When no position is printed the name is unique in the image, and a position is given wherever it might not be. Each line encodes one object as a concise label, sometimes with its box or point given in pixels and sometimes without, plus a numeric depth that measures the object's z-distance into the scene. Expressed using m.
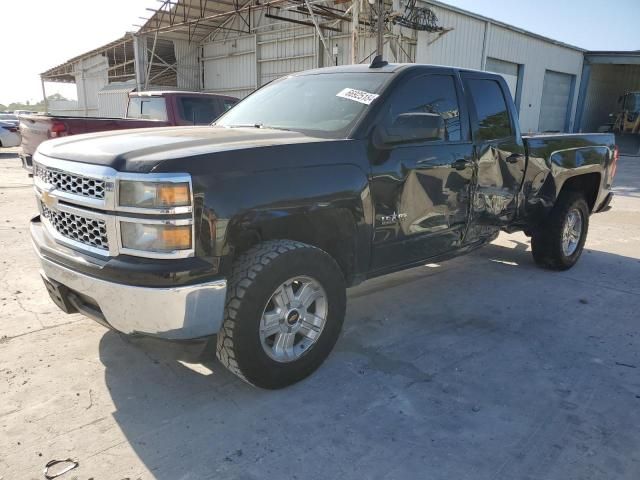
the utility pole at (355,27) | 14.53
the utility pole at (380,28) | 13.85
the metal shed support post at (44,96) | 34.56
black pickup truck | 2.49
